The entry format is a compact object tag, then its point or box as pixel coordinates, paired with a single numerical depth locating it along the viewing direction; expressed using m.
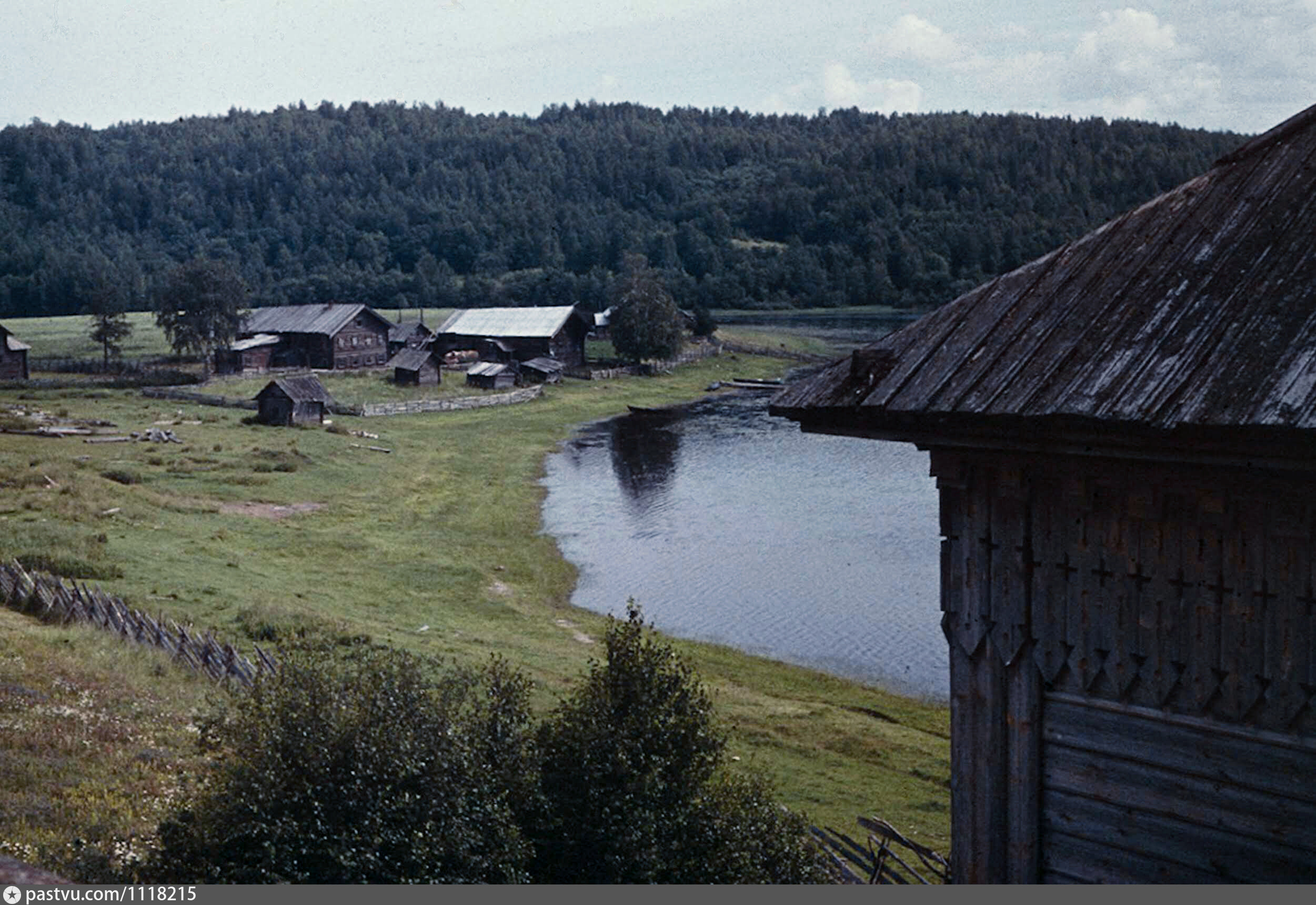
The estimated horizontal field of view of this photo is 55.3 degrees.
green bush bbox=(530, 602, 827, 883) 11.38
